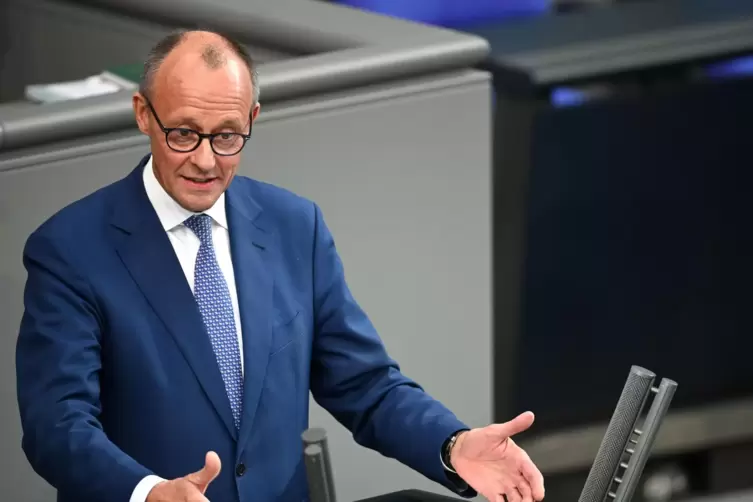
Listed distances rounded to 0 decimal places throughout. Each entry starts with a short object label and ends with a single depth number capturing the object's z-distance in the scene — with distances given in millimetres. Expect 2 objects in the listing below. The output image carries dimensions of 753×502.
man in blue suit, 10379
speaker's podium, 10295
